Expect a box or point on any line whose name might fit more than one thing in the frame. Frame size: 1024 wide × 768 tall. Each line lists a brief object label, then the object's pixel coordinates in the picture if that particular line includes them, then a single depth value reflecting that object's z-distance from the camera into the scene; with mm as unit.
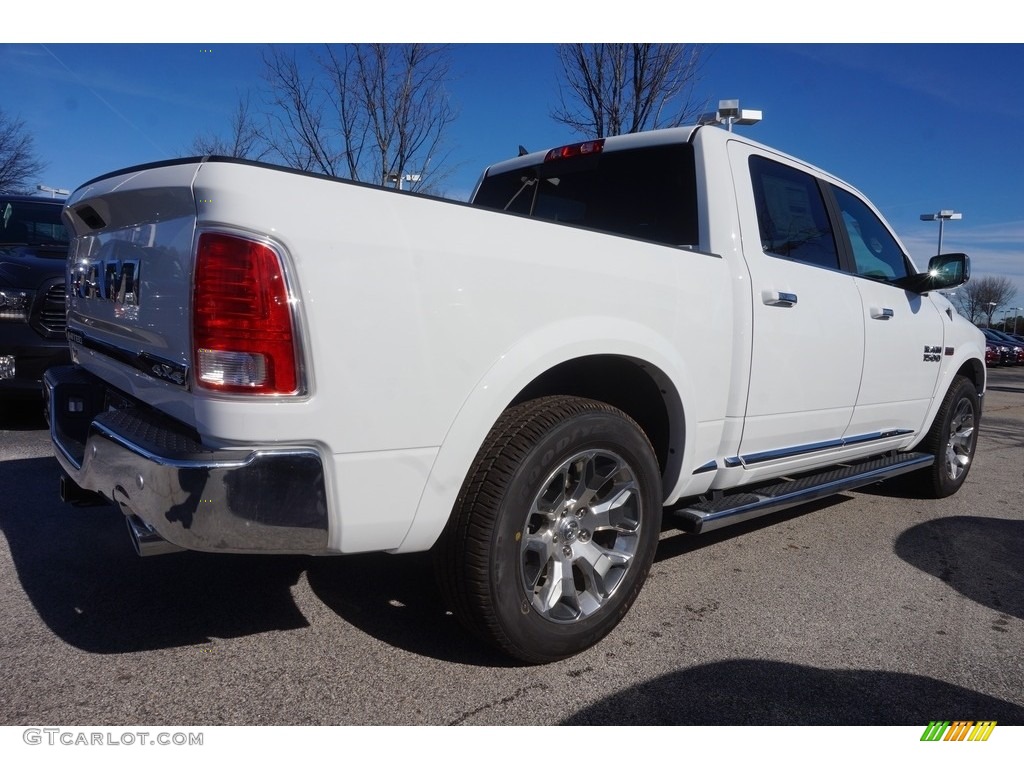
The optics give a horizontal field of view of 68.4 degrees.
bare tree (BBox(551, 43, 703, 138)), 8688
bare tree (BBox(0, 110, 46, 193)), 25906
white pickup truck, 1871
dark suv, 5414
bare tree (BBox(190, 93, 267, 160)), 11904
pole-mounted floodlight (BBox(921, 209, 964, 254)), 26922
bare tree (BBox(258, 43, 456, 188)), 9672
